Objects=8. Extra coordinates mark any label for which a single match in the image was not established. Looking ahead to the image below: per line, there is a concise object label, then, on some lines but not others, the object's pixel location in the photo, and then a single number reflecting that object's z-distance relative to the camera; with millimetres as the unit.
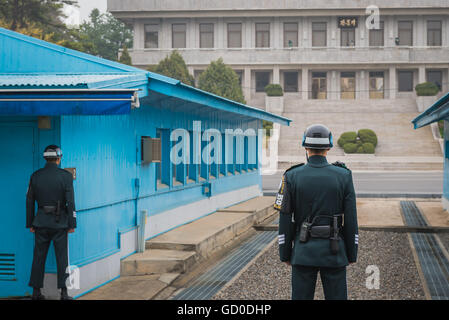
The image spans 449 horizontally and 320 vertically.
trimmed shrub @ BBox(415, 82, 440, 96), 51969
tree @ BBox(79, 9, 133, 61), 81125
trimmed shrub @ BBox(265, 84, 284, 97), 52781
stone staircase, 40938
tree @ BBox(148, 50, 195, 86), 48906
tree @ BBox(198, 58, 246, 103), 48438
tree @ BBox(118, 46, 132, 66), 50578
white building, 58531
